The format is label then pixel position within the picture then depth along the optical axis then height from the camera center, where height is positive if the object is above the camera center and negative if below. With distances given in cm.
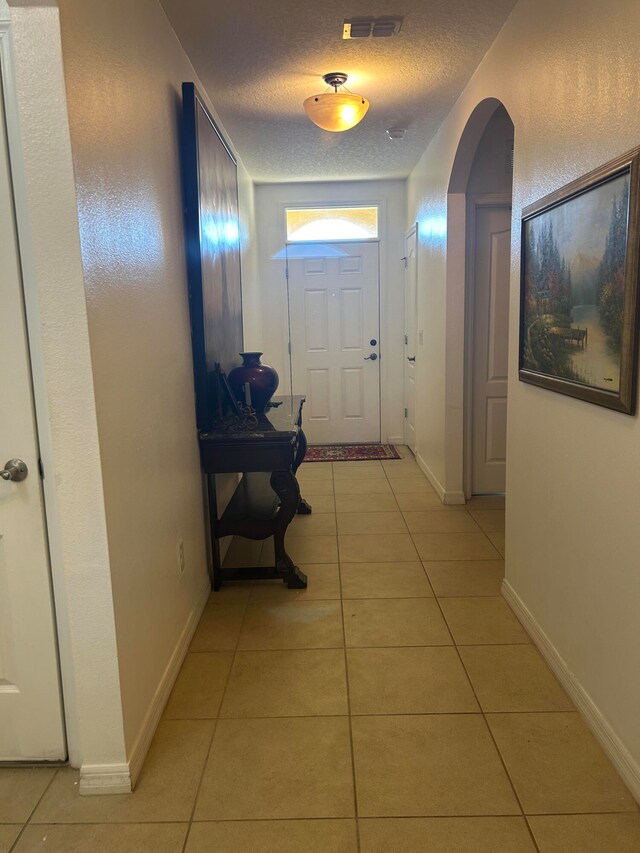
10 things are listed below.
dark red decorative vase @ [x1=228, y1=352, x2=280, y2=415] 320 -27
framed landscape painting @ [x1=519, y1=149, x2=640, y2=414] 164 +10
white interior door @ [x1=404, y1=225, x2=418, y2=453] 531 -5
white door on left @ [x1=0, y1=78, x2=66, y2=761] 160 -67
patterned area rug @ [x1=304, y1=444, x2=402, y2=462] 562 -119
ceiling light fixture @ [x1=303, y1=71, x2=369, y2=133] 300 +107
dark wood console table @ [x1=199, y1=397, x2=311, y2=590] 285 -74
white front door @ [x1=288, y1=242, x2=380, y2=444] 588 -15
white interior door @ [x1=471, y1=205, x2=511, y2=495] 412 -18
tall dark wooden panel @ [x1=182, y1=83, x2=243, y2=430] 265 +40
